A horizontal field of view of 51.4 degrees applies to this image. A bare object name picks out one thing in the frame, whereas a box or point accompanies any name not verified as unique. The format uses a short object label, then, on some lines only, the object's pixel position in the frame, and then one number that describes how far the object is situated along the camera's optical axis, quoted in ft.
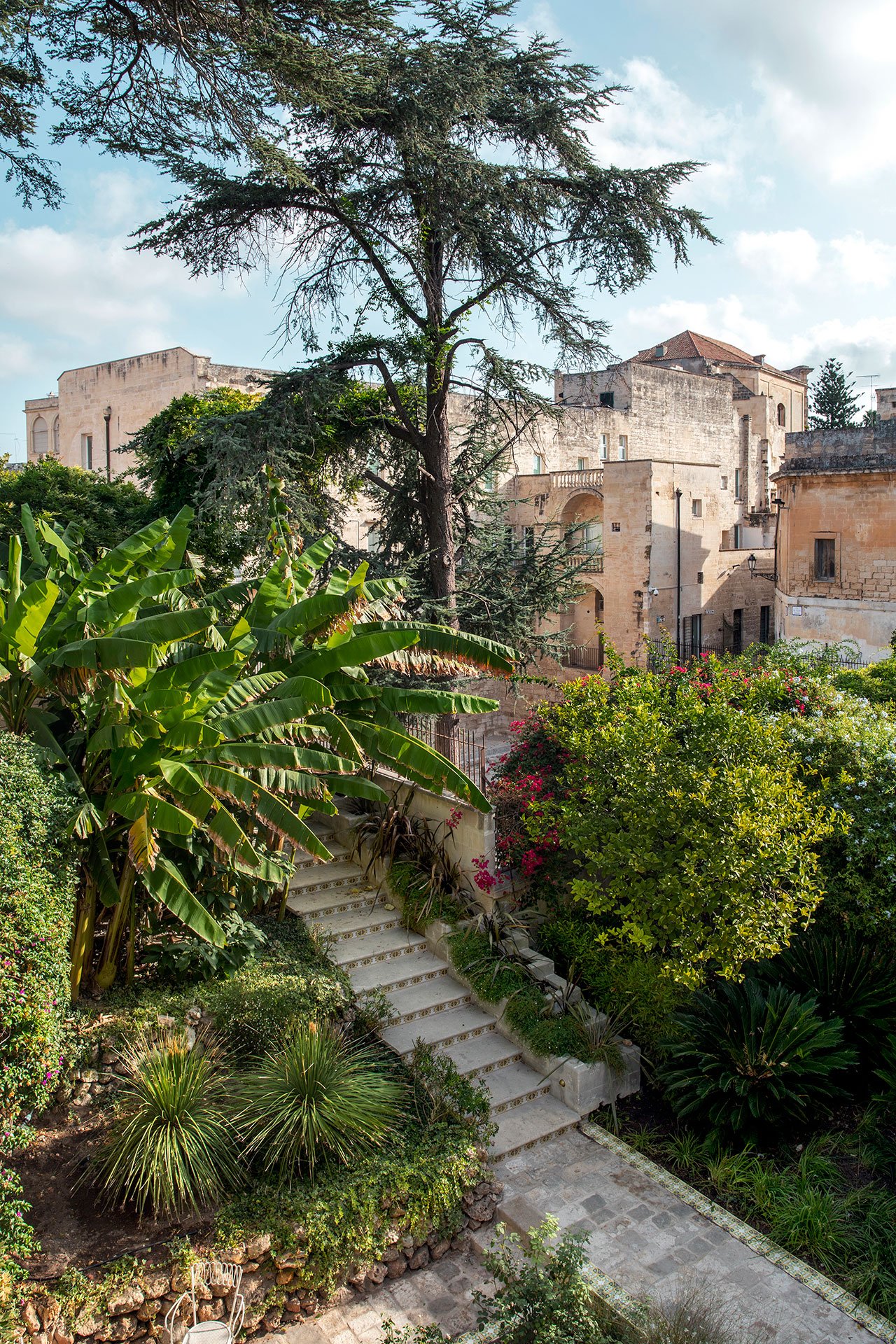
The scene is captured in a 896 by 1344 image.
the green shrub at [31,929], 20.11
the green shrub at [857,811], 28.81
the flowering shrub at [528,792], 32.37
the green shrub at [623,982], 28.09
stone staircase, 28.12
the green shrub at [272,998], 26.76
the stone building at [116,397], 84.99
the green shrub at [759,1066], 26.35
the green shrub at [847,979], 28.17
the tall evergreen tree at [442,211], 39.09
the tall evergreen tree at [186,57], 35.04
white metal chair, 20.06
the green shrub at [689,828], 25.59
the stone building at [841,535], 80.89
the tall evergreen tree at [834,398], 151.64
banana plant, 24.31
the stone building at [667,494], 96.68
